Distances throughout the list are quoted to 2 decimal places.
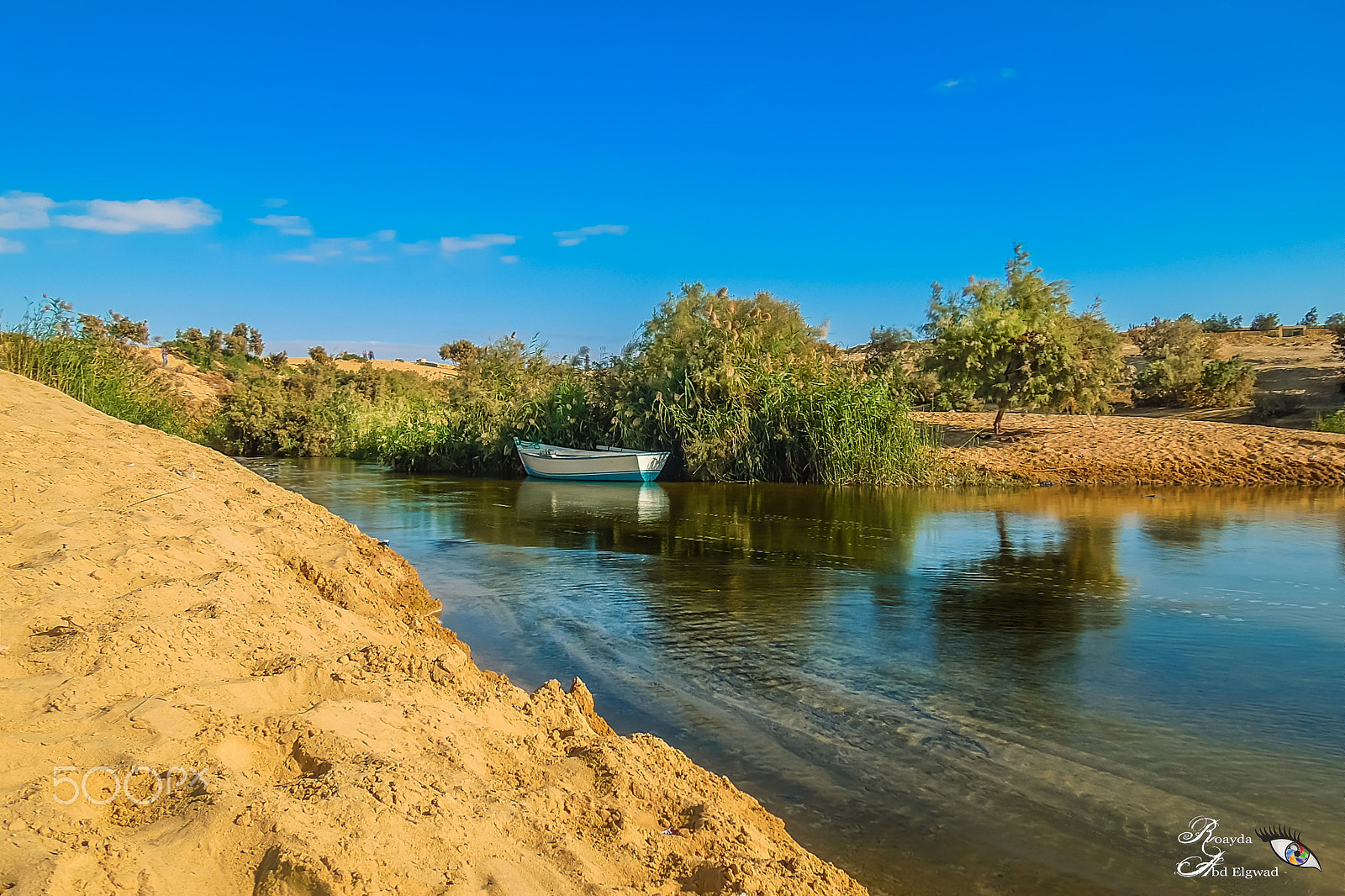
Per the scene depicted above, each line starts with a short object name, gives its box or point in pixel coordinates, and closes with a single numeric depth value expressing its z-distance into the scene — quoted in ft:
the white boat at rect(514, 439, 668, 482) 77.97
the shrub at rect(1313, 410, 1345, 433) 82.12
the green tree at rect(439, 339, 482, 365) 228.43
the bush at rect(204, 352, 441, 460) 113.39
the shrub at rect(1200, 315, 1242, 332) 187.73
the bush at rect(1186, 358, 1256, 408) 110.11
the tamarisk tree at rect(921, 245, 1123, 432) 78.84
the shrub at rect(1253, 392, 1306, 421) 98.73
